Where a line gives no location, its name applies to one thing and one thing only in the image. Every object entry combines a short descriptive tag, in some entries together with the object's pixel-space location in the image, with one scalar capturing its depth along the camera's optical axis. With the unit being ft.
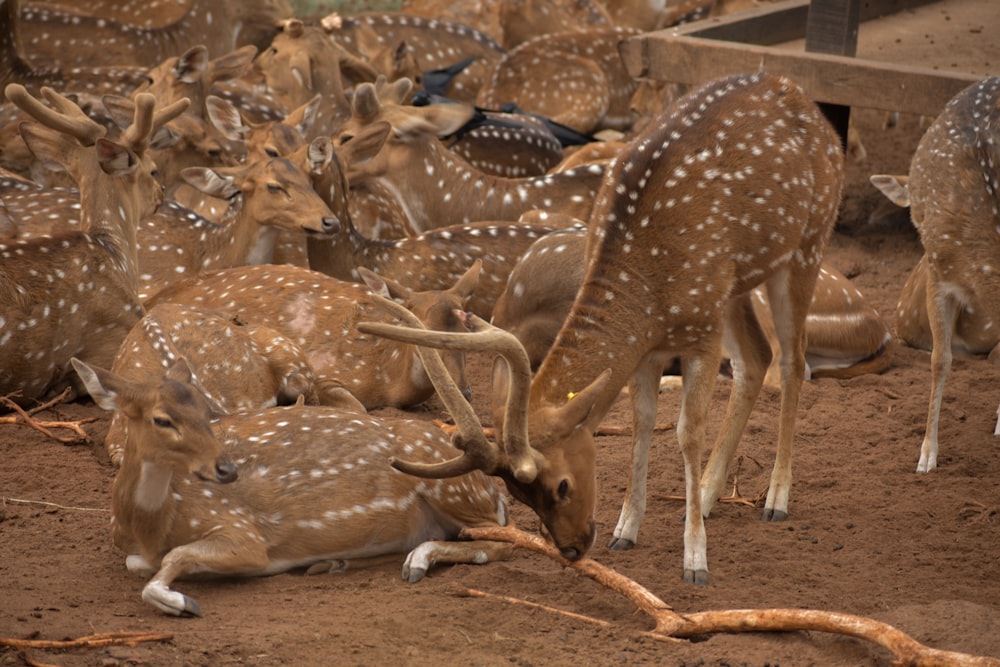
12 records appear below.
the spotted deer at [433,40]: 77.92
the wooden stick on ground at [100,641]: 24.32
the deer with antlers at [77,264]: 40.70
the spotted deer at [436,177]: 54.44
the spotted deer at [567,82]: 74.69
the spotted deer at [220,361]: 36.60
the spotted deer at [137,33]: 69.39
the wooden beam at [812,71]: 52.60
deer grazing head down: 28.07
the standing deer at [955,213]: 37.91
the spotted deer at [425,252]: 47.42
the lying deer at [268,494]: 29.25
